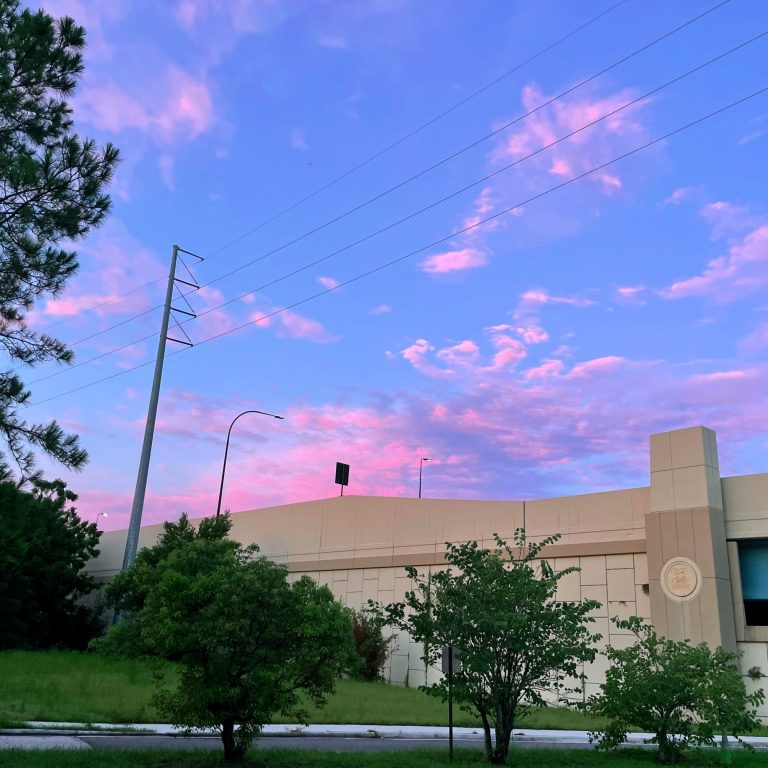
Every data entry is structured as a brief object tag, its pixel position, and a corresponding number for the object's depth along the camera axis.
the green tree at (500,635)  12.90
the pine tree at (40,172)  11.30
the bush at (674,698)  13.63
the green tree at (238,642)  10.71
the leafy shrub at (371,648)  33.75
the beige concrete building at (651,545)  24.67
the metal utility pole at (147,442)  24.38
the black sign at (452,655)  12.56
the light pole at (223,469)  37.84
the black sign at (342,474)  41.56
